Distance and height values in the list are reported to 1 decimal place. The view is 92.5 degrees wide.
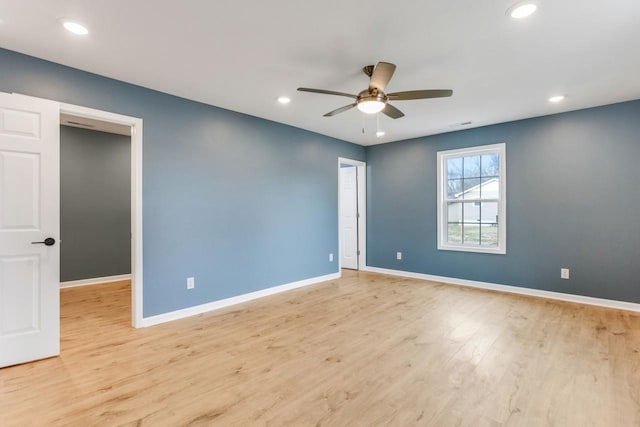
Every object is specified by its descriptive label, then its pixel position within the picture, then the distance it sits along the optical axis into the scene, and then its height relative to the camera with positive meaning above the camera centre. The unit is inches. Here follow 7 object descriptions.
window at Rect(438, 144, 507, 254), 188.9 +9.3
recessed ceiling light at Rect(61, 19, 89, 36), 87.2 +54.2
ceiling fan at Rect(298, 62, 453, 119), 98.0 +40.2
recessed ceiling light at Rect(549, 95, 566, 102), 143.3 +55.1
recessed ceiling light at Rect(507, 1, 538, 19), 78.5 +53.8
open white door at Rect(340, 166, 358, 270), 255.0 -2.8
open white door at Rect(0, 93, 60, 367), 95.6 -4.6
